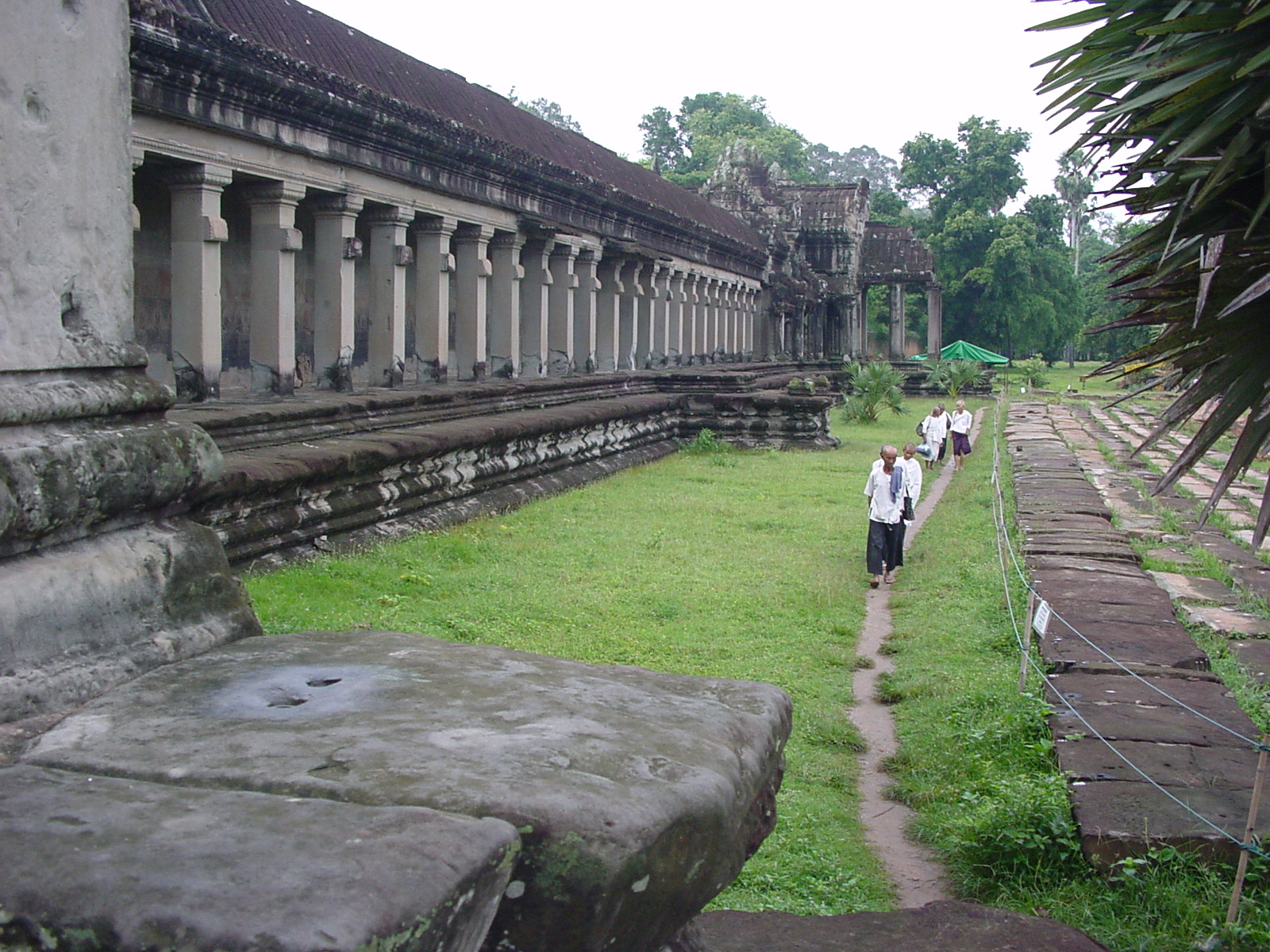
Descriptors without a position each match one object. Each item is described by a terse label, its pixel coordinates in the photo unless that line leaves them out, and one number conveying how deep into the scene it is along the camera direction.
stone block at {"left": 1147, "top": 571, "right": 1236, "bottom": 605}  8.02
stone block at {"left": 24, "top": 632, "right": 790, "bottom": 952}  1.49
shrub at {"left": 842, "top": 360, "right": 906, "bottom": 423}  23.66
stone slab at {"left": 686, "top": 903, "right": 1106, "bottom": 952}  2.81
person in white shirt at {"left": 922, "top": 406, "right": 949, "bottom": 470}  17.05
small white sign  5.42
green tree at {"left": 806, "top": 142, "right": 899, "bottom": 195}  126.75
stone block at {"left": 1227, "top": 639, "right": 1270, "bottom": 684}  6.15
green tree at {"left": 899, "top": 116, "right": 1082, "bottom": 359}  50.06
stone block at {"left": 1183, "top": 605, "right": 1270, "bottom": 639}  7.03
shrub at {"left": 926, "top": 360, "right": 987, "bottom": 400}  31.78
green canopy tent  41.47
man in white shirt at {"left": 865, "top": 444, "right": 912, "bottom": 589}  8.81
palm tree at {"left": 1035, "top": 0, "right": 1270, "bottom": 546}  3.34
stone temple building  9.12
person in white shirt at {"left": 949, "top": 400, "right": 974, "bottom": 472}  17.22
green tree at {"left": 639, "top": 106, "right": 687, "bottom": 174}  76.25
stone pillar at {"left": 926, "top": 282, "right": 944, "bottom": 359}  42.91
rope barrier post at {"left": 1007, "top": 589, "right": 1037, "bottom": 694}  5.43
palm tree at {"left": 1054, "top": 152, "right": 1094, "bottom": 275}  82.94
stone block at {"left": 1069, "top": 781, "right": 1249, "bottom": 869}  3.58
